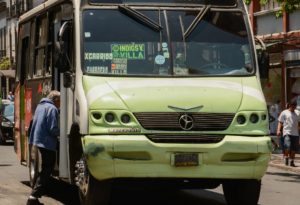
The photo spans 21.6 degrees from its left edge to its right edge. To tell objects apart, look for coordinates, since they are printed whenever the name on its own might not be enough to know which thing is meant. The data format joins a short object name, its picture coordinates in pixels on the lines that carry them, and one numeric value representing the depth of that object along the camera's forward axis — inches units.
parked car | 1082.1
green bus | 356.2
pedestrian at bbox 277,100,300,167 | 764.6
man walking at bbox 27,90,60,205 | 399.9
